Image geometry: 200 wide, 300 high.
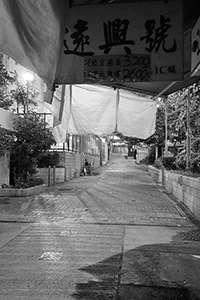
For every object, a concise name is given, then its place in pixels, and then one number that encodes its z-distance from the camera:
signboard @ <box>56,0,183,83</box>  4.51
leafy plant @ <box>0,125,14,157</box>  11.96
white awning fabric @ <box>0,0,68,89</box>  3.13
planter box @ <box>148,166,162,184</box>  19.61
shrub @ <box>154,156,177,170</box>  18.38
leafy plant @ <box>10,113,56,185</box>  13.55
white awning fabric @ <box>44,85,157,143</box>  7.09
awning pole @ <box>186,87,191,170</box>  12.52
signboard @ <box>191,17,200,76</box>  4.48
